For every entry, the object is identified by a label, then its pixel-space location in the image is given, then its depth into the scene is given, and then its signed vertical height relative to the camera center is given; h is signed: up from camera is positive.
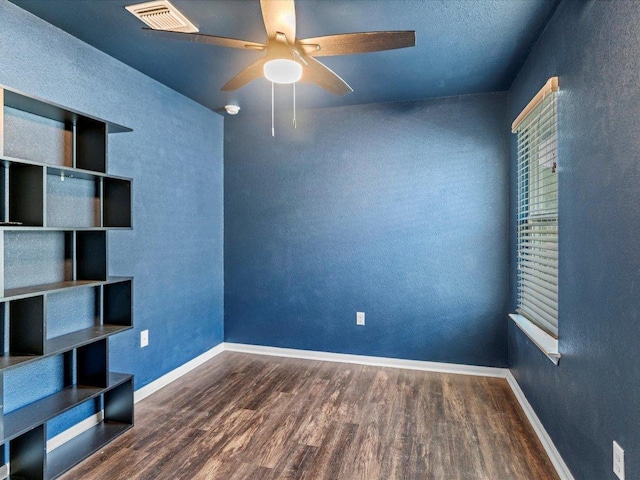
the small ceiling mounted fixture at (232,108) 3.55 +1.22
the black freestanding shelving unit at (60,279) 1.88 -0.25
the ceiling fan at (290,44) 1.60 +0.91
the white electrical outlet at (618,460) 1.37 -0.83
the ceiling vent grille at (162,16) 1.95 +1.20
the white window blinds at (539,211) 2.16 +0.17
